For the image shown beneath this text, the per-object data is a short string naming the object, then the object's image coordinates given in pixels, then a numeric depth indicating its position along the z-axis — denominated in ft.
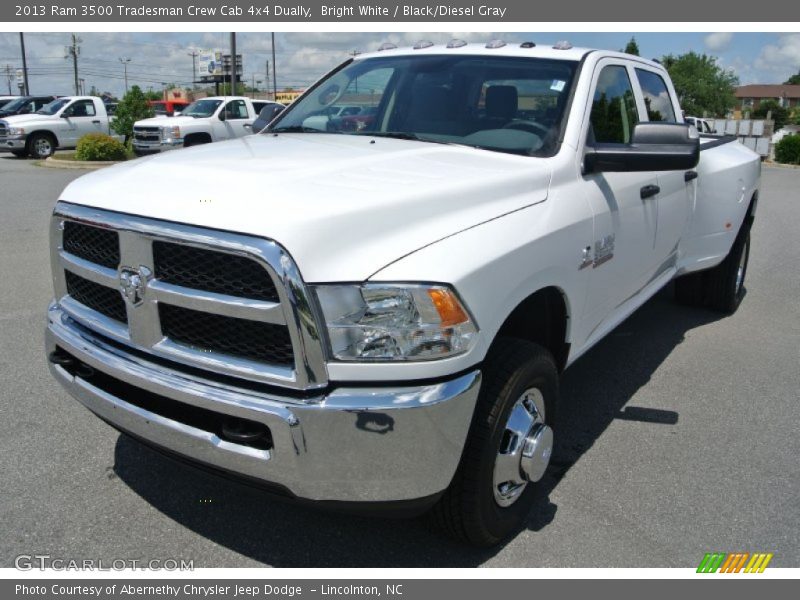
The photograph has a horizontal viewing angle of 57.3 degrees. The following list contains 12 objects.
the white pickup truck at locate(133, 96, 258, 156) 61.82
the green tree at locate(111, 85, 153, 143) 75.51
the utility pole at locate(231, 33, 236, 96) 80.97
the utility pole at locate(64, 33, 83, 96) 228.02
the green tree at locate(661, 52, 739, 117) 306.35
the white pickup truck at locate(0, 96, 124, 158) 68.13
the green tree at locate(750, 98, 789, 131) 282.81
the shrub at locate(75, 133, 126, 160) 60.54
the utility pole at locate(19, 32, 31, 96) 154.40
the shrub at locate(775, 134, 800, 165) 96.84
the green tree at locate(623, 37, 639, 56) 166.86
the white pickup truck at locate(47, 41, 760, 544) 7.38
